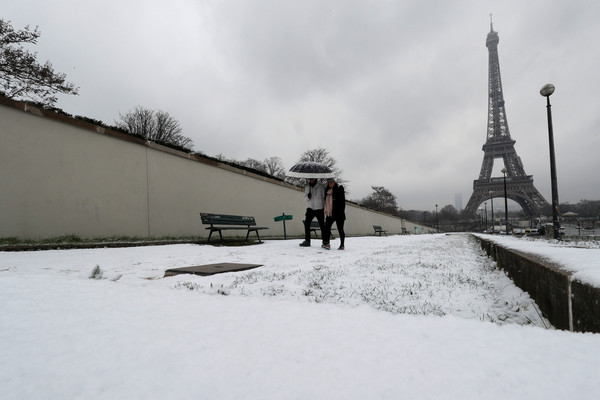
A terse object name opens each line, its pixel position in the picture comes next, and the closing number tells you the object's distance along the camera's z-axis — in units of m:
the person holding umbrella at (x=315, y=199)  7.35
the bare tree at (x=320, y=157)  36.53
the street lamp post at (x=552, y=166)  10.55
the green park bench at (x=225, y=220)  8.07
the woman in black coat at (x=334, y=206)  7.07
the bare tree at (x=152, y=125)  26.20
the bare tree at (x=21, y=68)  9.77
